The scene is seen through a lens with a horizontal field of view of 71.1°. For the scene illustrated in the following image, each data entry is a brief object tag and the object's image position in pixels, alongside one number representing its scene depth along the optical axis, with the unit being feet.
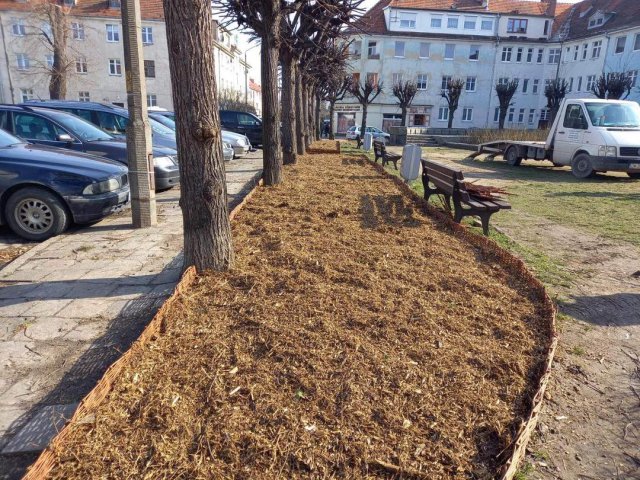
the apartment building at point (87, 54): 141.90
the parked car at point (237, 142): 59.41
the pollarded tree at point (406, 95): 128.95
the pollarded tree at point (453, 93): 136.67
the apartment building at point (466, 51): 173.37
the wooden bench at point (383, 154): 48.14
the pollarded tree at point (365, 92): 120.79
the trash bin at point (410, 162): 33.76
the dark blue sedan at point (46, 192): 19.81
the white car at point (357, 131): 130.58
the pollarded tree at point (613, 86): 87.72
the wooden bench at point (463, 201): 21.50
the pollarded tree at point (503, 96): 138.00
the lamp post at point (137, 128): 19.97
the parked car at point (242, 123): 76.28
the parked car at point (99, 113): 34.91
